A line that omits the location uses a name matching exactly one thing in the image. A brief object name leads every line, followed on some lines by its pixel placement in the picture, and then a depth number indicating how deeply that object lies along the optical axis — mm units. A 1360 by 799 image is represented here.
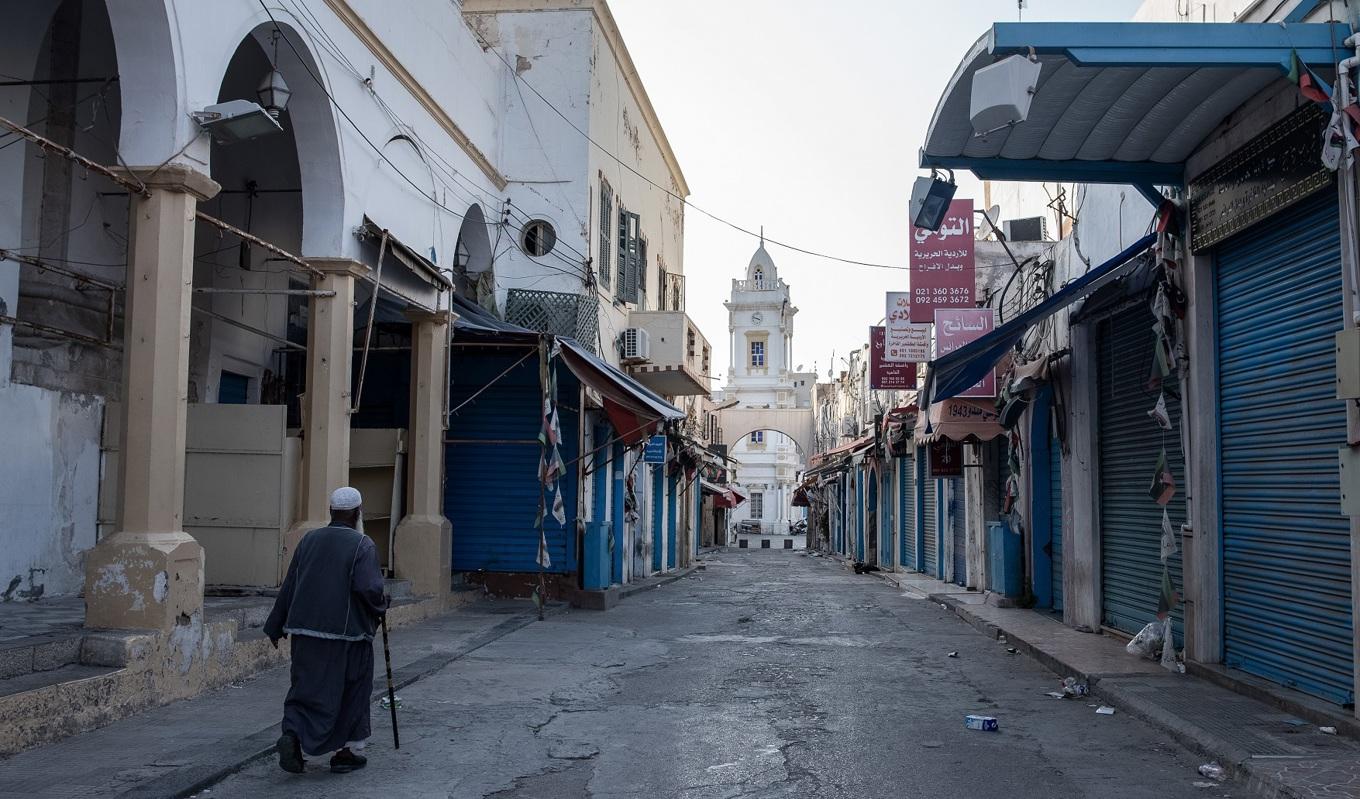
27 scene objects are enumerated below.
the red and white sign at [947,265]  16156
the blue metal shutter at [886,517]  29641
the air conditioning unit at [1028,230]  17016
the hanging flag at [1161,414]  8977
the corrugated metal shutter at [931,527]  23016
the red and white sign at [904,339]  19031
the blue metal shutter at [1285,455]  7109
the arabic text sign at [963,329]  14977
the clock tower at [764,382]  68312
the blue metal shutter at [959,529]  20297
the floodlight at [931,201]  8812
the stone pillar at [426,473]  13625
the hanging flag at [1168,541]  9117
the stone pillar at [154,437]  7414
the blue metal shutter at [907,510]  26078
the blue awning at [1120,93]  6668
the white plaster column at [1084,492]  11922
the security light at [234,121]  7969
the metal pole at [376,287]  10997
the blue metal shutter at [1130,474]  10453
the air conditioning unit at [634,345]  20969
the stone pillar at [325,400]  10992
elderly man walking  5902
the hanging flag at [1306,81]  6258
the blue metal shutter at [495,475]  15977
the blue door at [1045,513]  14320
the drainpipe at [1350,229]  6227
